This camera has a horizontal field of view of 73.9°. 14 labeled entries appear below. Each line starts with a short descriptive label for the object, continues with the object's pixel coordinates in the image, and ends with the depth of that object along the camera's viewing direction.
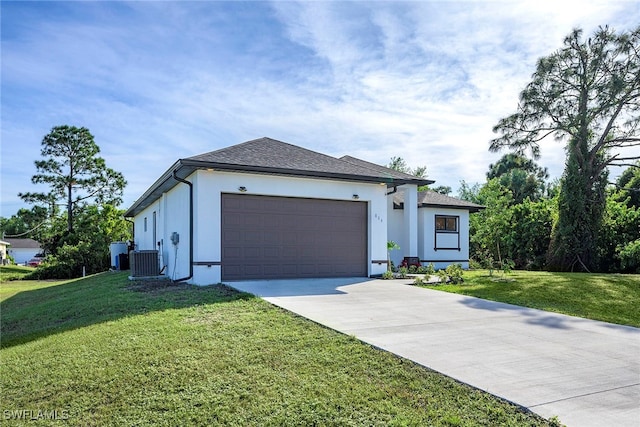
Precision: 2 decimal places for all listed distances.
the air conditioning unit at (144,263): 13.77
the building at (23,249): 63.90
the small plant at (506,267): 13.77
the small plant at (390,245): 15.26
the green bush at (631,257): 16.22
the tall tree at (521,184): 36.69
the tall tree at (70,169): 32.50
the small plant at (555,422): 3.12
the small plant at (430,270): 13.30
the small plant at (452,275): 12.20
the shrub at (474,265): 20.34
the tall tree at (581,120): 15.23
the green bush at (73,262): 24.77
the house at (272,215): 10.81
